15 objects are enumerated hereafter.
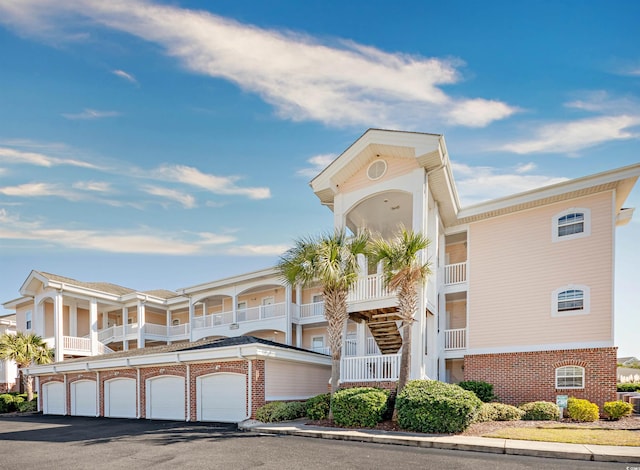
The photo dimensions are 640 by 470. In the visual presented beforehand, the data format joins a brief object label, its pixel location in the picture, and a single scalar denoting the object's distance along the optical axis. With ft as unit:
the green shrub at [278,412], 49.60
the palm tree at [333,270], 49.34
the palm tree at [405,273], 46.06
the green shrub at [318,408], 48.93
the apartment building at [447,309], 53.36
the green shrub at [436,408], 39.40
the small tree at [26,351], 87.61
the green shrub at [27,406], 85.92
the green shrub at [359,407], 44.06
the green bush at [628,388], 87.17
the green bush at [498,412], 45.27
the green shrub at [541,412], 47.67
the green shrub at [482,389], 55.42
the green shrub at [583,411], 46.68
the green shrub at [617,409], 47.16
